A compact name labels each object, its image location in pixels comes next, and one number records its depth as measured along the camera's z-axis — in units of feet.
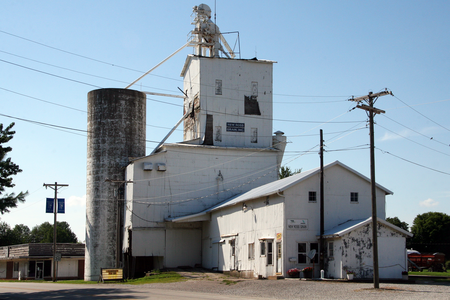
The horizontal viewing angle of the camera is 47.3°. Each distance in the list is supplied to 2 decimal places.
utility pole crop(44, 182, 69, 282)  154.73
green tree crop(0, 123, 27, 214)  87.35
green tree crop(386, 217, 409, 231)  287.07
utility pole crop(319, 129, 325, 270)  98.24
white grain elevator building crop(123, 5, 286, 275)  144.56
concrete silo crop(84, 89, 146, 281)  155.94
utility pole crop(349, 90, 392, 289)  79.56
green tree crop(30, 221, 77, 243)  381.19
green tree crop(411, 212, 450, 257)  244.42
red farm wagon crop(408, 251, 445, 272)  168.96
